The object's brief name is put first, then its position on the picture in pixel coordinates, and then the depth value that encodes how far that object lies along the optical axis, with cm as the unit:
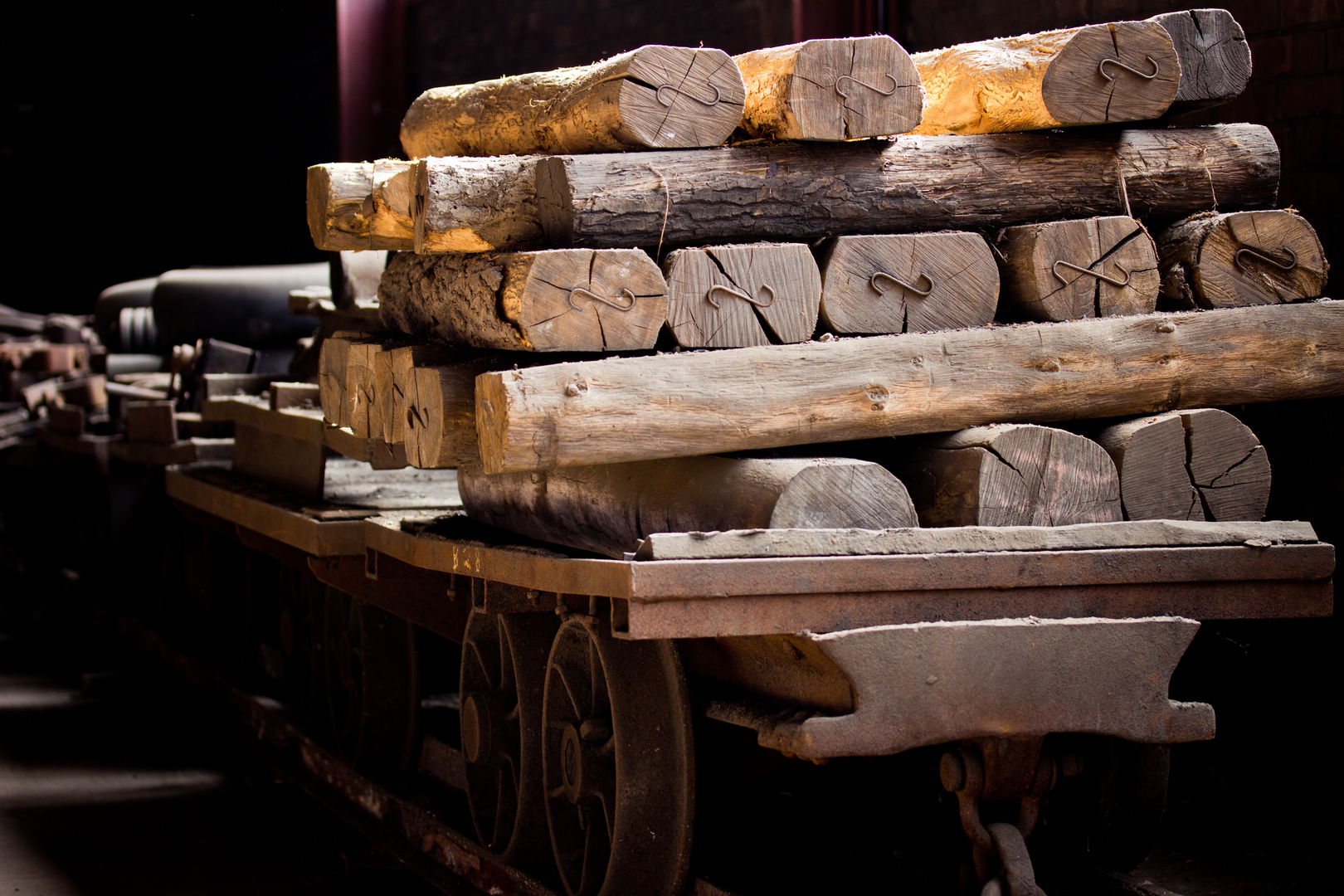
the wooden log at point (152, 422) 806
